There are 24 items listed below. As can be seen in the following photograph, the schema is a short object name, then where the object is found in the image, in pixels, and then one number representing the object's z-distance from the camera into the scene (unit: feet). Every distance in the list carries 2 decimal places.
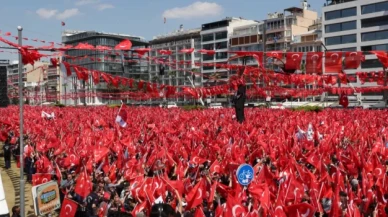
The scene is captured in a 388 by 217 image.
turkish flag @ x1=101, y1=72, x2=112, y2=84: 65.99
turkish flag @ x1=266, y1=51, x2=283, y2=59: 53.72
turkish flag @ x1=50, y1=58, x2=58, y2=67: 54.13
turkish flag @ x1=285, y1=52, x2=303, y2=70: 58.13
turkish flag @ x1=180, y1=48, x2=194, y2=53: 51.77
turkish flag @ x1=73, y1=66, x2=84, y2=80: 50.39
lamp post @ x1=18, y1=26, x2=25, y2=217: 35.51
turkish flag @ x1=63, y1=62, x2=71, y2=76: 47.51
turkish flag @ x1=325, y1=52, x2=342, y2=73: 55.42
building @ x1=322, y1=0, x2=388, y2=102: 227.40
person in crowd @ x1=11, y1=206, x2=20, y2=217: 35.14
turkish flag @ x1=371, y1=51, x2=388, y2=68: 49.42
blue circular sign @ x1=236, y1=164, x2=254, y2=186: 32.30
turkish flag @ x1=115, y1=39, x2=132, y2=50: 41.68
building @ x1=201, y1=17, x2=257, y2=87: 320.91
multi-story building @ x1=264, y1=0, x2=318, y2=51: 286.87
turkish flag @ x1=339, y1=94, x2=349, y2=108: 115.89
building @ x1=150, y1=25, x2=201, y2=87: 336.29
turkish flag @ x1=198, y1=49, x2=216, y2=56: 48.27
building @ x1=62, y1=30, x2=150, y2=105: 291.46
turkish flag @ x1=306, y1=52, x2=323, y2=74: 56.08
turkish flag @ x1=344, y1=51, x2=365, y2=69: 55.11
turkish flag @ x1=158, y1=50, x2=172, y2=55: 50.14
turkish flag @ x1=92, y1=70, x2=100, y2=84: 65.31
